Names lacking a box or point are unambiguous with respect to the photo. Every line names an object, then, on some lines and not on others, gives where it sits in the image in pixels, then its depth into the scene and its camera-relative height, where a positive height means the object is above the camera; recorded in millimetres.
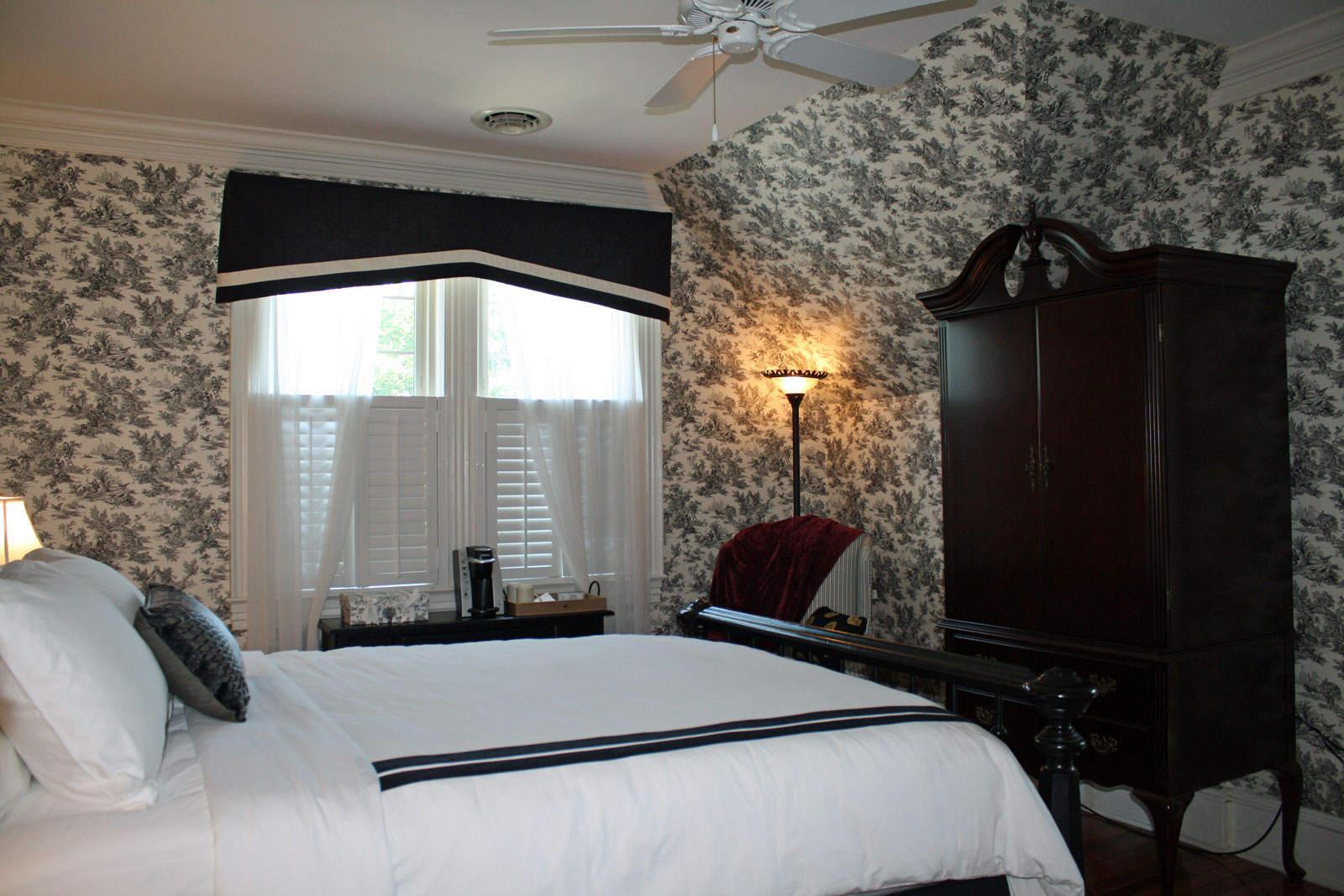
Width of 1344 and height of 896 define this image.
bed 1462 -570
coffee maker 3885 -522
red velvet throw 4086 -514
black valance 3771 +902
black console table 3664 -712
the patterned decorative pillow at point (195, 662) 1909 -423
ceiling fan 2025 +939
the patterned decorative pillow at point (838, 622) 3449 -638
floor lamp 4512 +324
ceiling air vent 3627 +1291
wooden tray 3924 -656
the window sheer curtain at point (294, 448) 3729 +25
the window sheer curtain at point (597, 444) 4238 +31
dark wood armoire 2709 -182
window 3961 +132
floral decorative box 3697 -609
